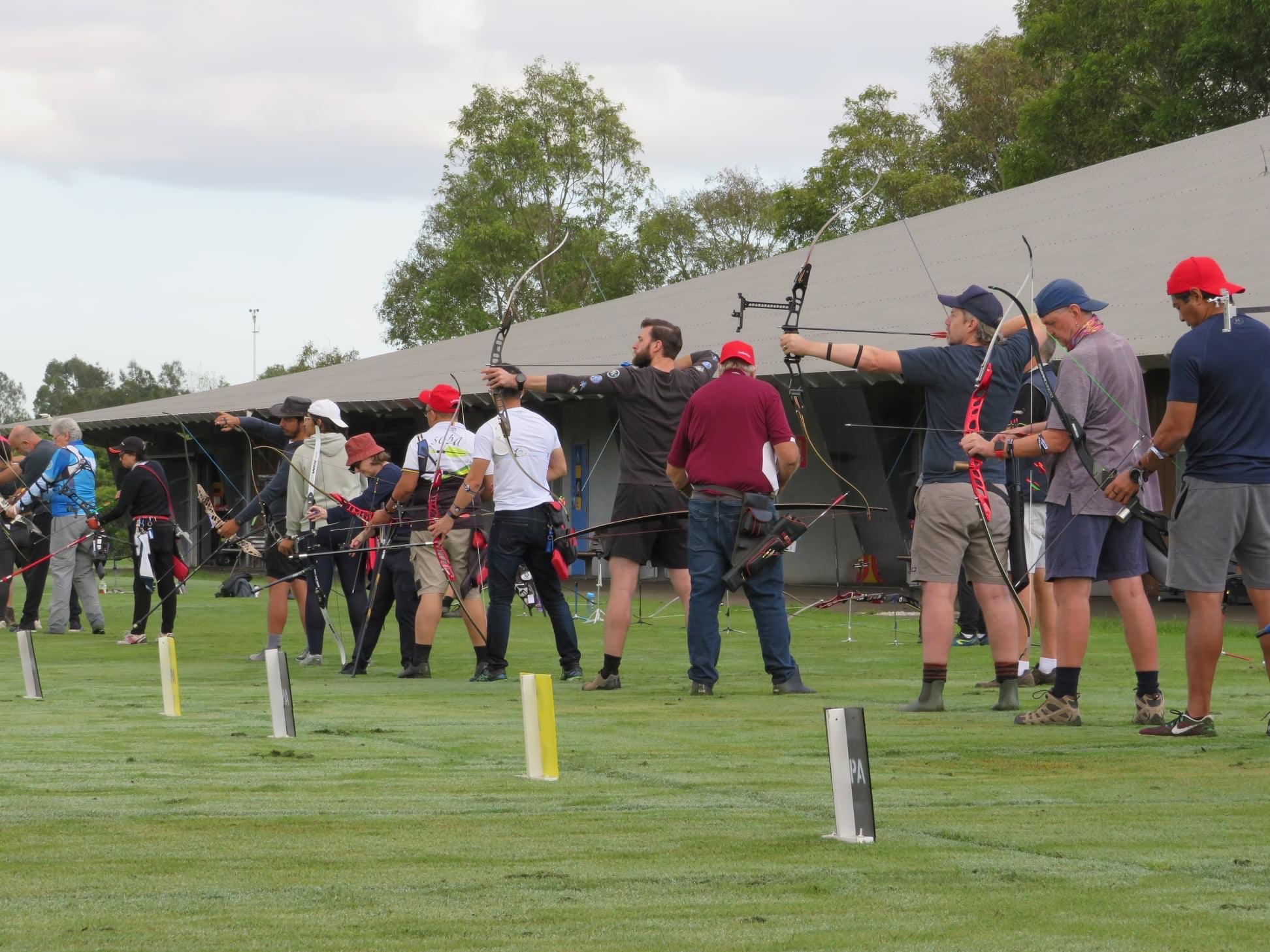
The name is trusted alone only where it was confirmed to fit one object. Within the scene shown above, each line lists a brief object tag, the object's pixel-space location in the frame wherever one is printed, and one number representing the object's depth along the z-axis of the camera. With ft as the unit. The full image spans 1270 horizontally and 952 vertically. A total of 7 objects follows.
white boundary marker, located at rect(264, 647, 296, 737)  47.70
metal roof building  131.03
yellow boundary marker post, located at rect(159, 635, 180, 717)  54.65
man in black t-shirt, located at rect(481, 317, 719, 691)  62.64
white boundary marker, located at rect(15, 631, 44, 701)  61.67
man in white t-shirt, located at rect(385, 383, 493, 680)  72.18
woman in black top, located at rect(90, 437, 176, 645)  95.66
